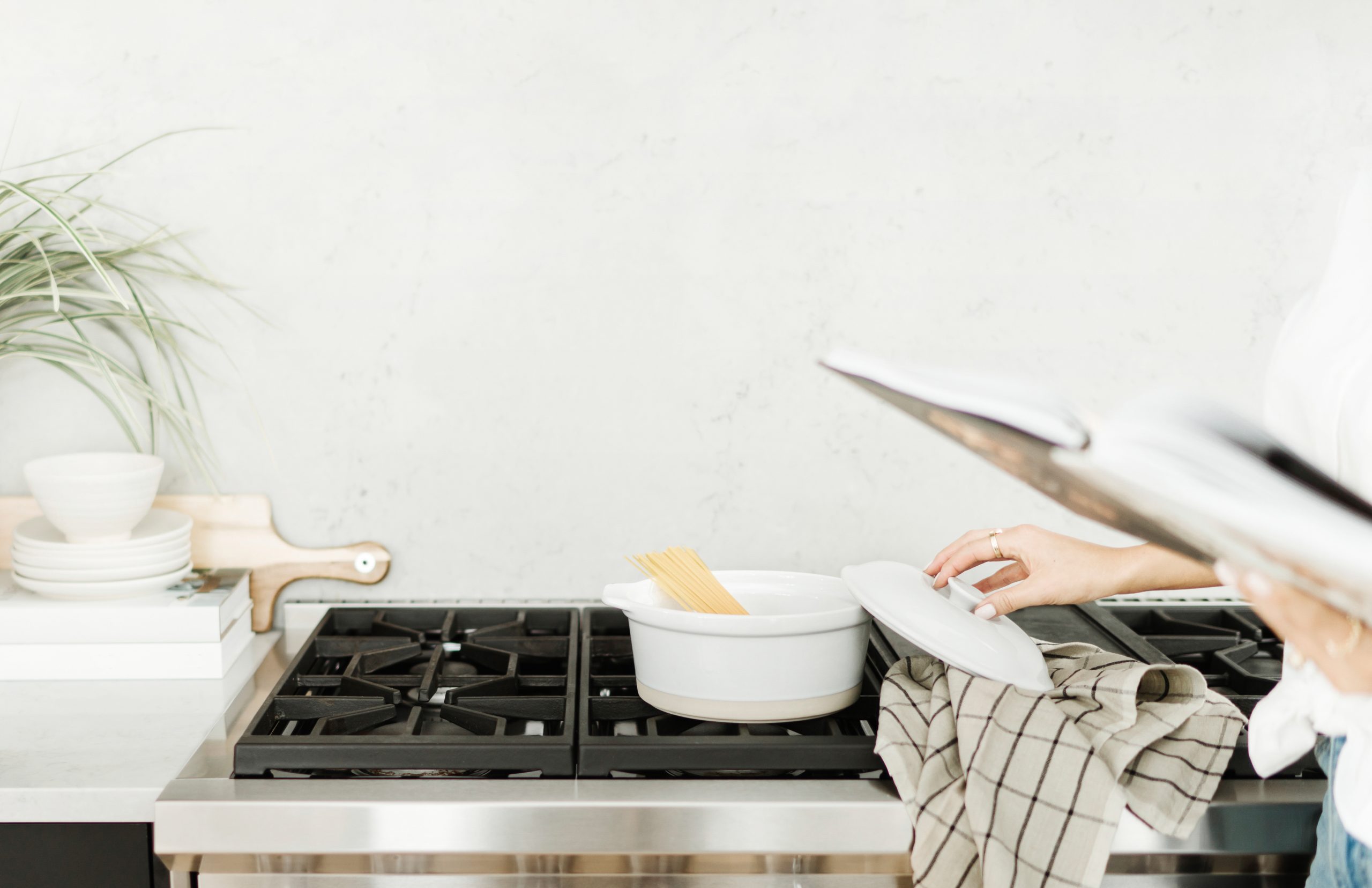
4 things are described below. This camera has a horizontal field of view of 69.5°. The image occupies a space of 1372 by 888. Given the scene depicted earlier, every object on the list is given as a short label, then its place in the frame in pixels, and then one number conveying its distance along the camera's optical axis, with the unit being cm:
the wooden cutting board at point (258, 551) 131
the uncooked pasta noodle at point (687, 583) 99
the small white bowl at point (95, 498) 111
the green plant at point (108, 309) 121
